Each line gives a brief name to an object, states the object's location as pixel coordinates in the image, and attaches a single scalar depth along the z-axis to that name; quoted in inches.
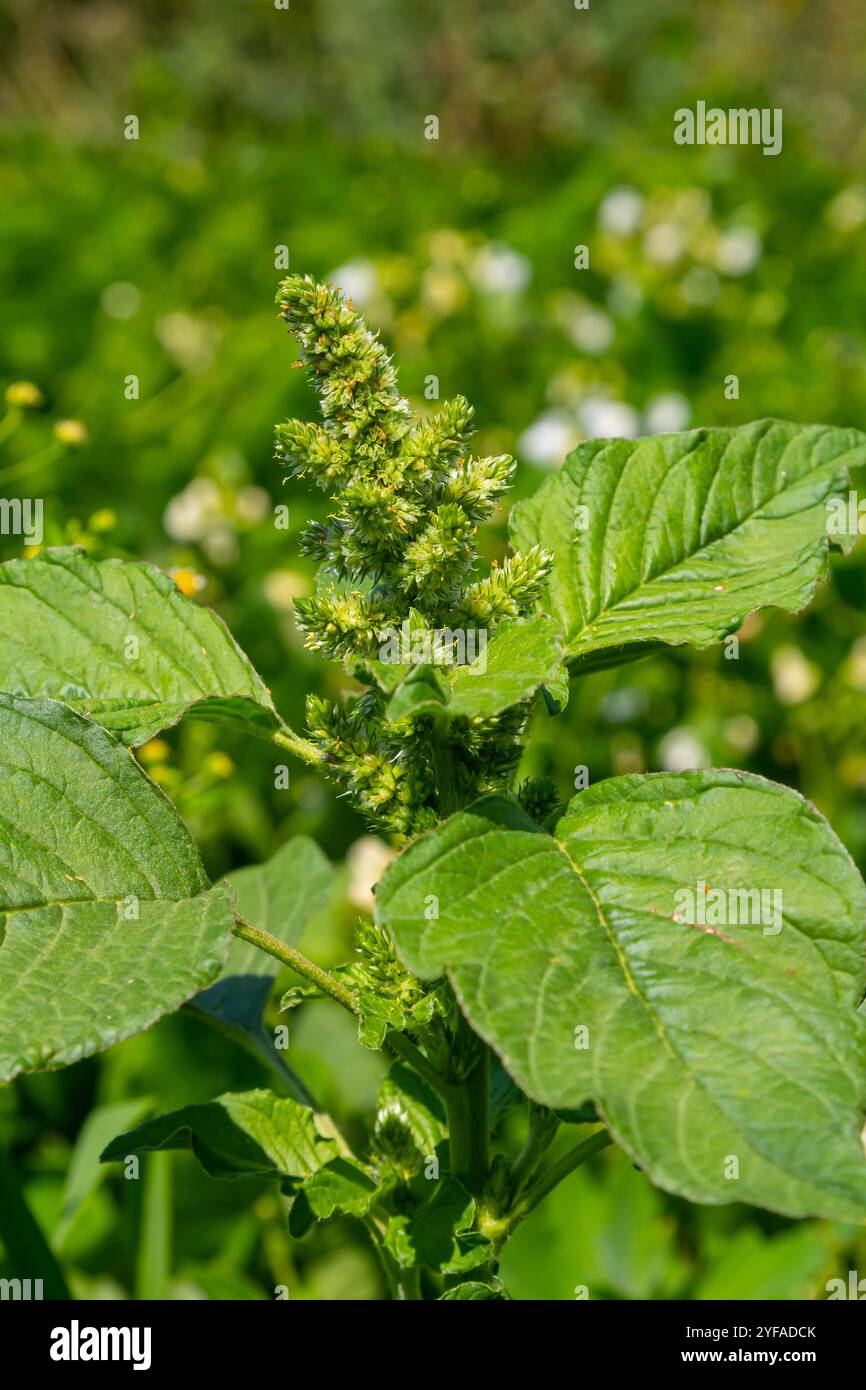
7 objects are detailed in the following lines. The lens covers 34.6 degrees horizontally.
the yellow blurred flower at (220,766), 57.5
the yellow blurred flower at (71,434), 60.9
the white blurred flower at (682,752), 86.7
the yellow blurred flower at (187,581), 48.5
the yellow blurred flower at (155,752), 58.9
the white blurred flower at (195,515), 88.4
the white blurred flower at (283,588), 85.9
